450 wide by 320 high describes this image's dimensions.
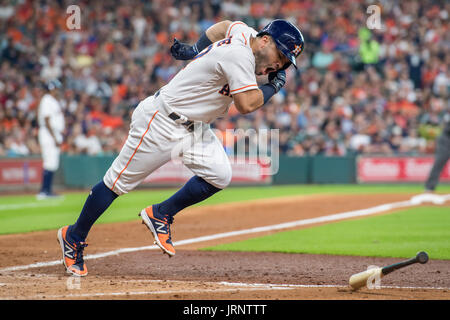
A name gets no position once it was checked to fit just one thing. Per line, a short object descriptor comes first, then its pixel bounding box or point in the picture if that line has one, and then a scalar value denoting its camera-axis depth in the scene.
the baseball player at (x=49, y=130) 25.47
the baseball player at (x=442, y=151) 26.66
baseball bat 8.70
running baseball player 9.70
